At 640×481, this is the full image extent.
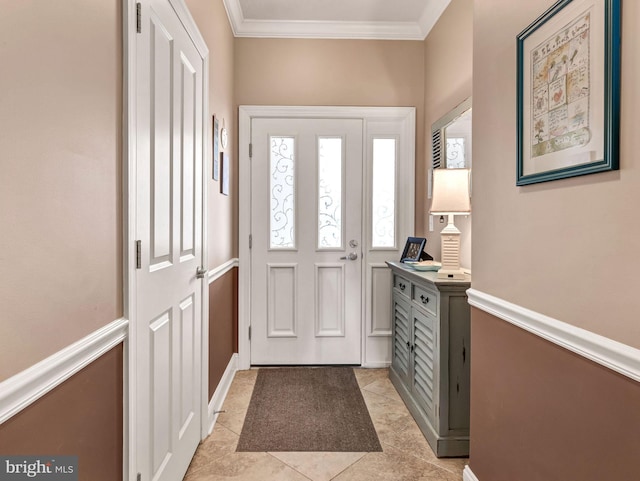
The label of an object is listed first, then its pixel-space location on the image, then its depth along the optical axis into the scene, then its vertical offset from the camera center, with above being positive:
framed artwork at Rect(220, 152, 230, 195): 2.66 +0.43
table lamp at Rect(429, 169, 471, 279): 2.18 +0.17
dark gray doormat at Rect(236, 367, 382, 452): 2.09 -1.12
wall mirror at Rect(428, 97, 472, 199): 2.38 +0.64
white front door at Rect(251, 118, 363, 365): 3.17 -0.06
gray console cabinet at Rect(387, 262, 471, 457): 1.97 -0.69
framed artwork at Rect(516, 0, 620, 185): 0.93 +0.40
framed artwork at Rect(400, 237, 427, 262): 2.74 -0.12
